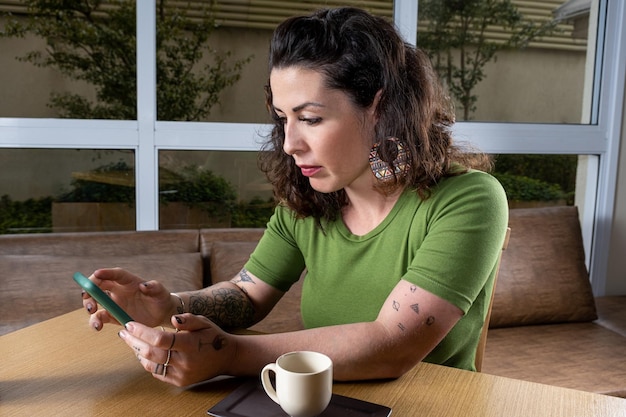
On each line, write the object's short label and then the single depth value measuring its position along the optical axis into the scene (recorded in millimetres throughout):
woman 1029
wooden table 892
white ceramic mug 795
